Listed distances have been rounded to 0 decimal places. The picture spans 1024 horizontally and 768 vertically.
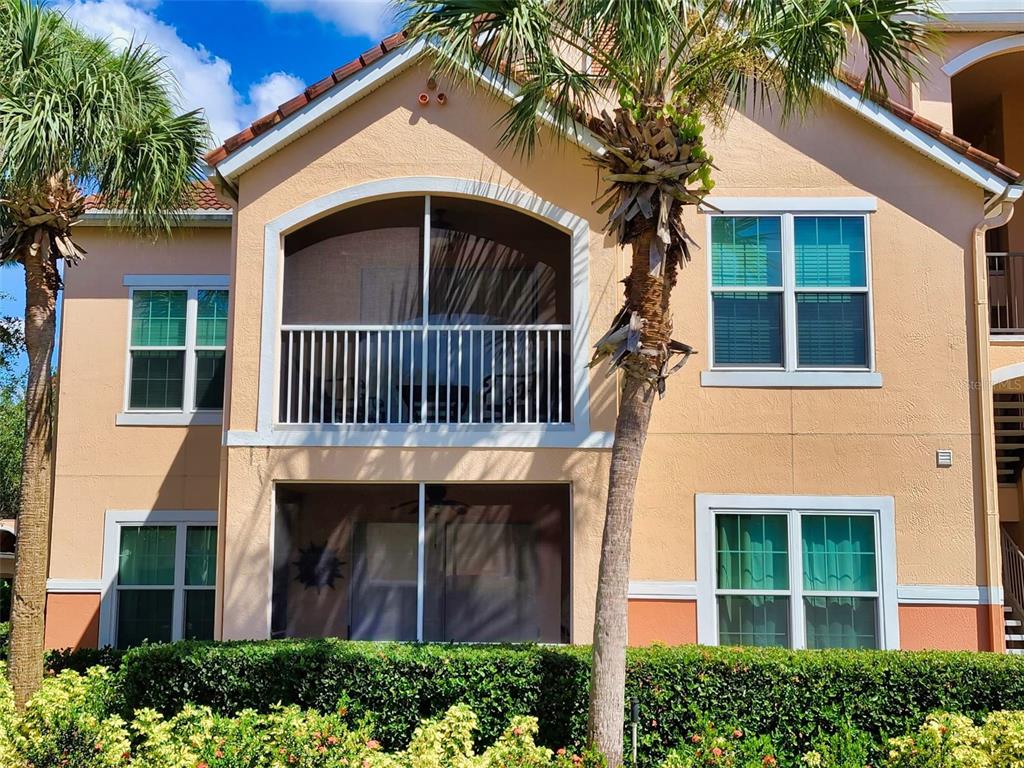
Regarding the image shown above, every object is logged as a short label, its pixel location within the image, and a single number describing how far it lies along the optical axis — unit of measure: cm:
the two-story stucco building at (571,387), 1111
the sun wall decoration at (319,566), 1168
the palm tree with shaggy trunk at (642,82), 849
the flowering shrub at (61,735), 861
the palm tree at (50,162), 1010
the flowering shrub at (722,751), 834
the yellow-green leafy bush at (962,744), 785
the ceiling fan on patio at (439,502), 1162
